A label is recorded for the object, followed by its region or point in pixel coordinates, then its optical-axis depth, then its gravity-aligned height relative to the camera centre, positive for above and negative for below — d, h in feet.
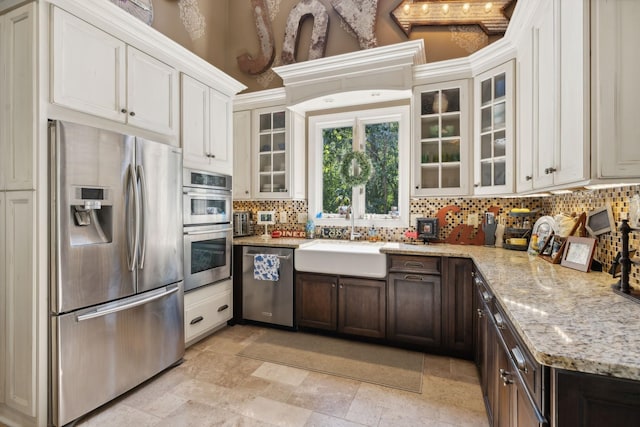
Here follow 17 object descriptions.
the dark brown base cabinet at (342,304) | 9.49 -2.83
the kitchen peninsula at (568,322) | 2.62 -1.18
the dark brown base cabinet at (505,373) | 3.17 -2.05
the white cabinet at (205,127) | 9.18 +2.67
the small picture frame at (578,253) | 5.75 -0.76
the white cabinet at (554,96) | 4.46 +2.01
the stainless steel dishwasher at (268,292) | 10.53 -2.67
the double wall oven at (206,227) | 9.00 -0.44
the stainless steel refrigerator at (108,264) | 5.91 -1.08
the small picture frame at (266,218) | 12.92 -0.21
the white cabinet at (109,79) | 6.11 +2.98
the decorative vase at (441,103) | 9.81 +3.41
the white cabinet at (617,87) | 4.14 +1.65
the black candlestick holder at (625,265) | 4.43 -0.74
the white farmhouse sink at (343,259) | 9.43 -1.43
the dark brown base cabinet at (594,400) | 2.57 -1.55
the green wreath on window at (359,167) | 11.36 +1.61
